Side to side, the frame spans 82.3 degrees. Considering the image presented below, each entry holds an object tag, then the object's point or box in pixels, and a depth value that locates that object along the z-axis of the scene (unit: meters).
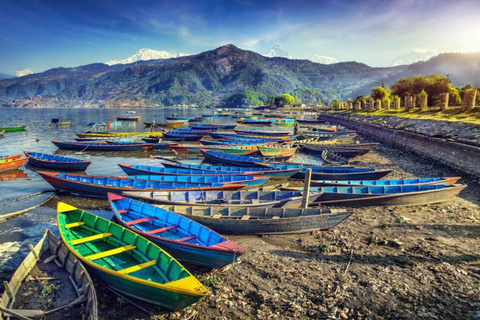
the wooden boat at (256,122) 91.88
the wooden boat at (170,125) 80.61
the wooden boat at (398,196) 17.08
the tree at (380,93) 82.60
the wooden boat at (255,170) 23.19
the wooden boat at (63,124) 80.60
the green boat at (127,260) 7.60
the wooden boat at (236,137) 43.30
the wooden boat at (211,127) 65.54
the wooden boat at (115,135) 47.97
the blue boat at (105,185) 18.33
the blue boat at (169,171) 22.41
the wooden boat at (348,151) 33.72
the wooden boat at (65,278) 7.61
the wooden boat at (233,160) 27.39
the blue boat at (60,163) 27.25
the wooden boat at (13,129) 59.80
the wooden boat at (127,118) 108.06
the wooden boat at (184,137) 50.84
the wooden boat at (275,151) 32.03
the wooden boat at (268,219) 13.16
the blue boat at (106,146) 39.09
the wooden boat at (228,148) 32.84
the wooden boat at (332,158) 29.00
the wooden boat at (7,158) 27.94
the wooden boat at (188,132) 54.56
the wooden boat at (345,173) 22.17
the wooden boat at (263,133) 52.69
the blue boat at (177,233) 9.80
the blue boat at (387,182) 18.89
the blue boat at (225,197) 15.79
